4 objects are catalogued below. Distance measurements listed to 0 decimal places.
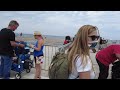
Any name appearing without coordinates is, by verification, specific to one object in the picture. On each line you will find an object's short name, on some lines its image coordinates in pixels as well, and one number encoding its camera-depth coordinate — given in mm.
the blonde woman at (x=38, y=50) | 1757
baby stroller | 1938
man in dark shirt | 1553
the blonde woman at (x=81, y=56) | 686
